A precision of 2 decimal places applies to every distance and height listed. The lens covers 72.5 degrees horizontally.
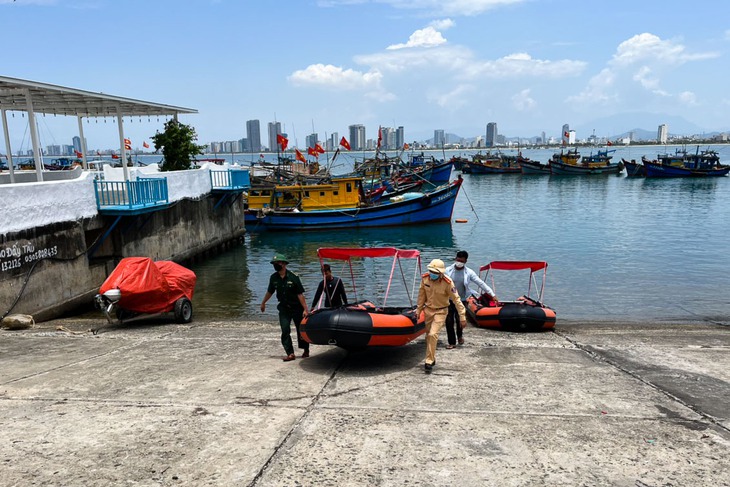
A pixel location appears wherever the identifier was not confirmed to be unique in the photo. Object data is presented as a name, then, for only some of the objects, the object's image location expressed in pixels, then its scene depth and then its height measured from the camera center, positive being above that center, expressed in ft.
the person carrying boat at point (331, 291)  28.63 -7.64
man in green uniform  24.99 -7.19
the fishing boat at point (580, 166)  260.62 -6.16
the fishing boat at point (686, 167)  225.97 -6.56
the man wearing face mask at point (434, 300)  24.34 -7.17
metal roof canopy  44.42 +6.83
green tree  74.33 +2.35
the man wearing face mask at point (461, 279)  29.40 -7.75
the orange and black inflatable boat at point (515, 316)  34.83 -11.23
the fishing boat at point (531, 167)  276.82 -6.80
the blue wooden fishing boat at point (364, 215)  108.17 -12.37
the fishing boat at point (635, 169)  239.71 -7.58
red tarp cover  36.09 -9.08
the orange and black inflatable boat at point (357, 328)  23.79 -8.17
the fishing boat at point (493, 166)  292.61 -6.15
